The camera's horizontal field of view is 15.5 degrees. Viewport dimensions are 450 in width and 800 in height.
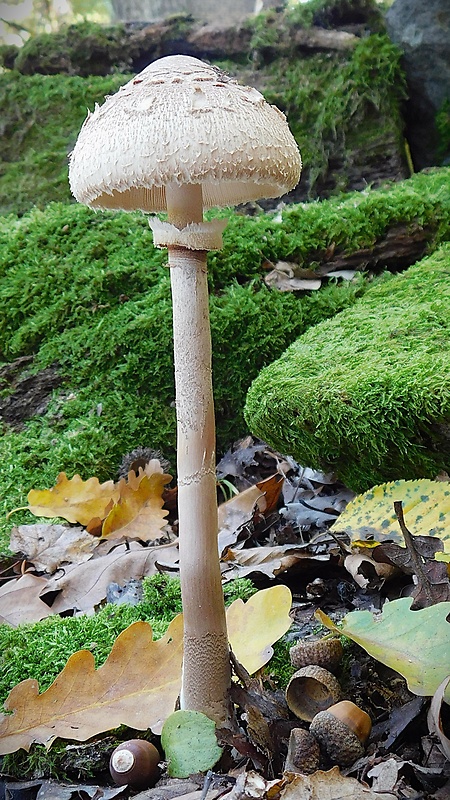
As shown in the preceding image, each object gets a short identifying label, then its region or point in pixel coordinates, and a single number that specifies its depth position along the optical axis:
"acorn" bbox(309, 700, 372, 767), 0.56
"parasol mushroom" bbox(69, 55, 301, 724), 0.56
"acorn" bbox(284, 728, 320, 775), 0.56
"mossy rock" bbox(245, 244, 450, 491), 0.68
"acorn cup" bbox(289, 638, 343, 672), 0.60
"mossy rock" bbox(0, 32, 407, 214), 1.36
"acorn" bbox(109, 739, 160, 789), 0.57
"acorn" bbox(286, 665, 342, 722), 0.58
